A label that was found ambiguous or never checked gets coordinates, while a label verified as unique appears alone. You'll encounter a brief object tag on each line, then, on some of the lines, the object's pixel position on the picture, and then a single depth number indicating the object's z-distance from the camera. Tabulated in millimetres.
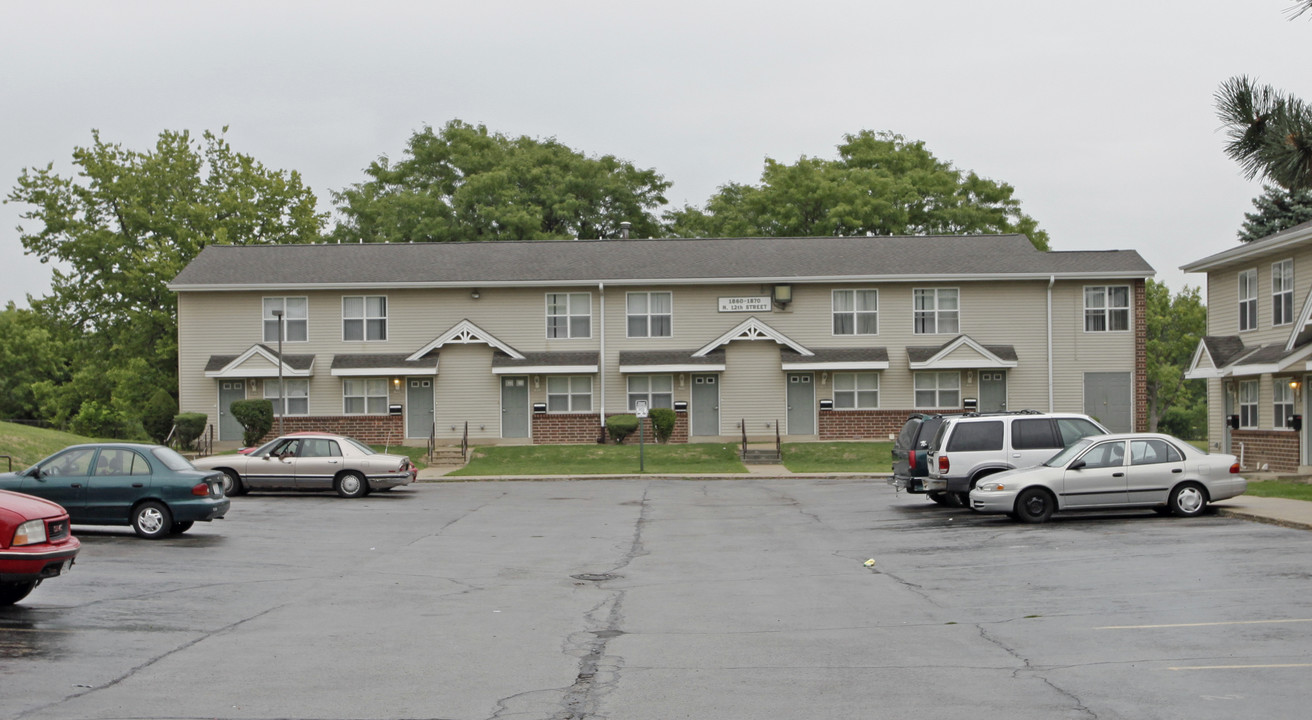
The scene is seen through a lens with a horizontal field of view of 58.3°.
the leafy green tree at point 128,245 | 50188
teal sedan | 17797
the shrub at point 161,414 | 45094
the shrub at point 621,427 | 39500
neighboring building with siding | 29750
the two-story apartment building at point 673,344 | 41188
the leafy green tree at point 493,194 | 62000
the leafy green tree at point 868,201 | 59625
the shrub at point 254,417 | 38781
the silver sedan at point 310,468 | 26844
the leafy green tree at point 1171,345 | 77688
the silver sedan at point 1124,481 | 19328
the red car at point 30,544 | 10883
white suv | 21453
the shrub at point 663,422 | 39719
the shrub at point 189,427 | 39656
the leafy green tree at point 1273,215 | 46125
